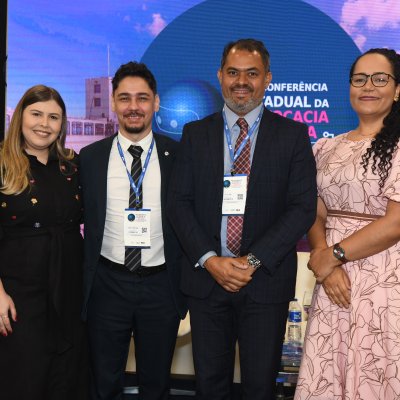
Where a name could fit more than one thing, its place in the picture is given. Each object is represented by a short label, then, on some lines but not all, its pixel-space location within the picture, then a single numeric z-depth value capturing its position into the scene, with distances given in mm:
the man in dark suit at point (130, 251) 2727
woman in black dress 2553
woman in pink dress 2262
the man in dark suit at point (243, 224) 2428
